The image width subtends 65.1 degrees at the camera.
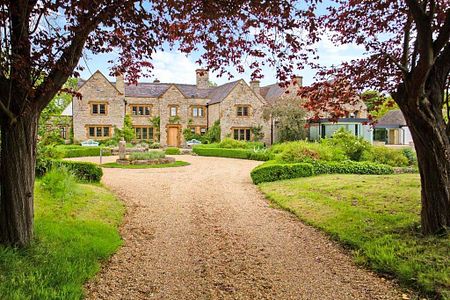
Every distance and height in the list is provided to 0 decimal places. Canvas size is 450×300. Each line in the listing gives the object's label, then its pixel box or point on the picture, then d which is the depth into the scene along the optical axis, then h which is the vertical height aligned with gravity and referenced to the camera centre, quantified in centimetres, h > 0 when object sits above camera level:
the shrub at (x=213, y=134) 3866 +47
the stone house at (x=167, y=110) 3788 +324
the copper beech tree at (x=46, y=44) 467 +138
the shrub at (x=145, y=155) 2231 -106
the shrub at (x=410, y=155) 1898 -105
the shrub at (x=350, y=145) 1881 -43
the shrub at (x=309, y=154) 1648 -79
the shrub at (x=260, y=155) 2479 -127
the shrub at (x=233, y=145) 3216 -62
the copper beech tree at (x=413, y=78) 549 +110
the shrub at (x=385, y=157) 1838 -106
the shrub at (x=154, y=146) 3753 -75
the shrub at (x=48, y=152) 1260 -47
